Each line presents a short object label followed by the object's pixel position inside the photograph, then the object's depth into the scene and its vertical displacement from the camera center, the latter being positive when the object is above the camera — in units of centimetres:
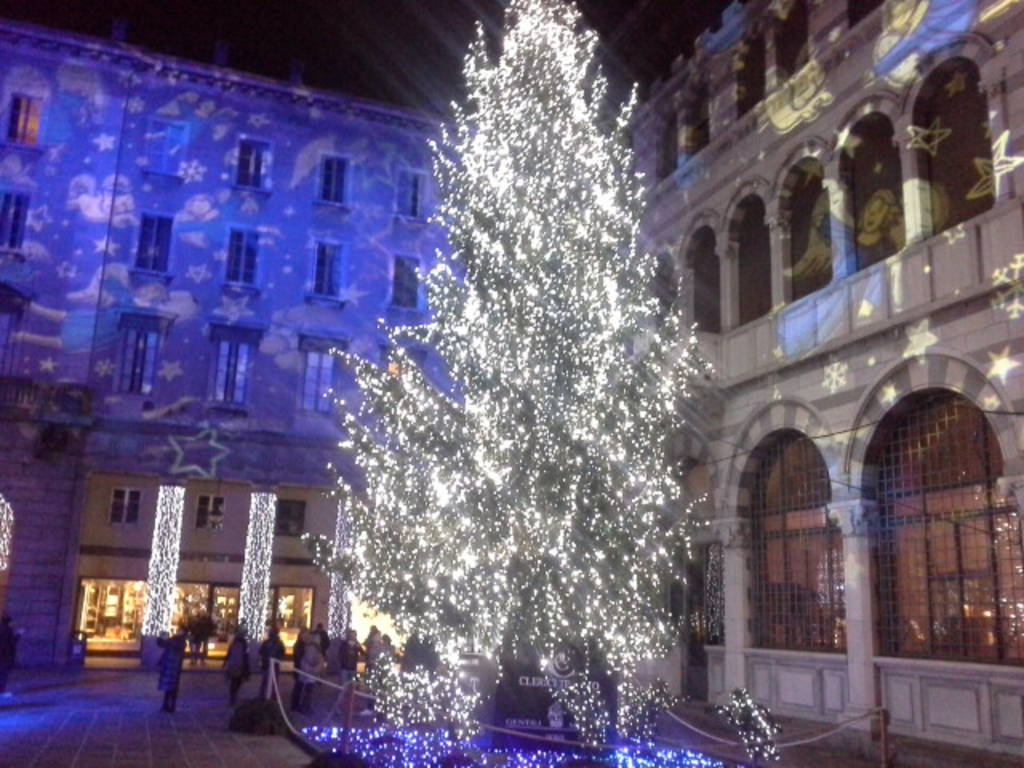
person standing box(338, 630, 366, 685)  1956 -129
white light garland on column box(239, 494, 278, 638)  2816 +97
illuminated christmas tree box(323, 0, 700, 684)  1215 +246
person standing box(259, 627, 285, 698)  1727 -114
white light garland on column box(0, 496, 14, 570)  2561 +127
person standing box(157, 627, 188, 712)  1689 -144
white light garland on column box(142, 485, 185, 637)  2728 +76
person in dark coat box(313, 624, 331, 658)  2205 -110
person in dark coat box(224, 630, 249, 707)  1828 -145
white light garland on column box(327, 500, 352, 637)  2886 -51
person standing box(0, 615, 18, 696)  1834 -135
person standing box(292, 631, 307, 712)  1731 -157
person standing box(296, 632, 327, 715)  1722 -131
